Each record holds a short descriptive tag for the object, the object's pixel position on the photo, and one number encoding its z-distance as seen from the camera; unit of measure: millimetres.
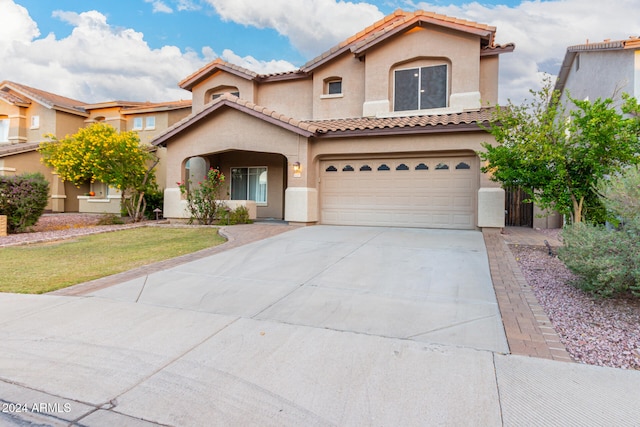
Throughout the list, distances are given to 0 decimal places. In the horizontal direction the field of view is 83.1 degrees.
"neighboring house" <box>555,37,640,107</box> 11578
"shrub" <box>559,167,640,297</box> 4441
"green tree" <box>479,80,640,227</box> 6809
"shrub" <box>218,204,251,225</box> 14312
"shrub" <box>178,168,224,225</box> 14359
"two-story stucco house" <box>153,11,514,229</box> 12219
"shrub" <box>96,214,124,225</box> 15727
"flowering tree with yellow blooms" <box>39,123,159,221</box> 14672
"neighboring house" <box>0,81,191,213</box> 22328
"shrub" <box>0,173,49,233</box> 12109
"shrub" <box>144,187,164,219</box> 17938
